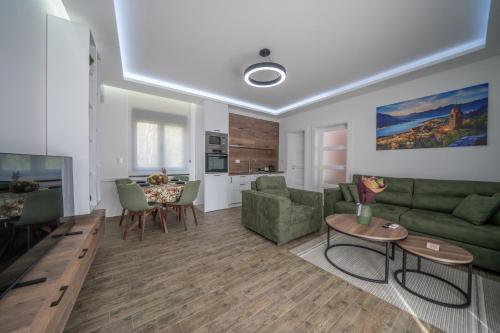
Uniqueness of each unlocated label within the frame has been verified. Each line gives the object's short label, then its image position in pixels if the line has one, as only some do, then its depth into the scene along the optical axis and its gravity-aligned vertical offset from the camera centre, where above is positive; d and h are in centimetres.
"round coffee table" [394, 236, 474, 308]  150 -80
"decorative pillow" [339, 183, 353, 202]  333 -53
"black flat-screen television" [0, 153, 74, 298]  95 -31
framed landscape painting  265 +76
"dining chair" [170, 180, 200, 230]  312 -62
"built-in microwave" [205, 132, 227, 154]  441 +55
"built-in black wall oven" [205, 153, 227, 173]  441 +1
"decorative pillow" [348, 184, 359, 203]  327 -51
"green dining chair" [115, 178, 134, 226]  333 -35
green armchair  259 -77
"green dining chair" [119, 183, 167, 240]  269 -61
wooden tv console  76 -67
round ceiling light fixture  240 +133
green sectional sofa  199 -71
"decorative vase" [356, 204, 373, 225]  213 -61
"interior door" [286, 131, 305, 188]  575 +30
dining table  293 -51
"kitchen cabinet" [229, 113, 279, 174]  519 +66
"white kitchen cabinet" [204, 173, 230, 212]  437 -71
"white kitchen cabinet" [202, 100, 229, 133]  431 +121
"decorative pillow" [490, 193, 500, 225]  212 -64
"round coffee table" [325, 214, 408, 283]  180 -74
